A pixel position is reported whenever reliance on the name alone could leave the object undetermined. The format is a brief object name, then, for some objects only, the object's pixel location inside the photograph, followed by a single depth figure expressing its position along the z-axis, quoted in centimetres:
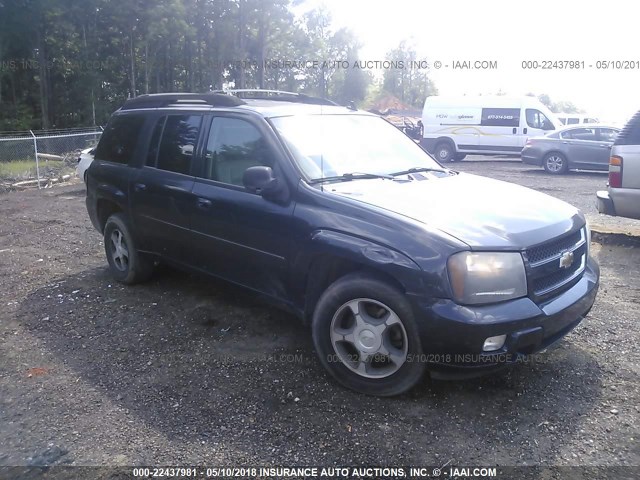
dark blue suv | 314
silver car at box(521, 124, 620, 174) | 1573
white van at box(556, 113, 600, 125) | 2552
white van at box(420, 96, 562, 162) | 1917
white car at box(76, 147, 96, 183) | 1290
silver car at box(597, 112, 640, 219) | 679
